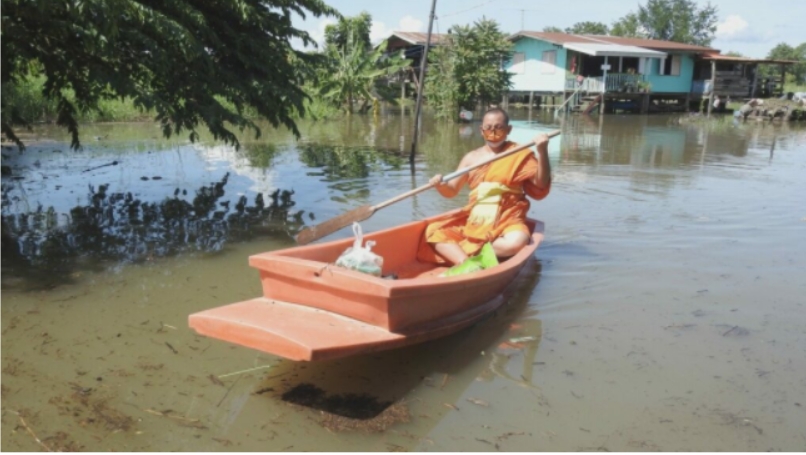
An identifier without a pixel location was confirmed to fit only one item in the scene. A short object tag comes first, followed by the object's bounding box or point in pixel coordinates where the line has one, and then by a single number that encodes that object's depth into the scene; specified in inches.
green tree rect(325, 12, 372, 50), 1107.3
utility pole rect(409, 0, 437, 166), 427.5
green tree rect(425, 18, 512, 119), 905.5
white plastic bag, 157.0
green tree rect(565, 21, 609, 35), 2309.3
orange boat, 128.7
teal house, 1095.0
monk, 202.7
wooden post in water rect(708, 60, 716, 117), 1105.5
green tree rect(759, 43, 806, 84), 2106.3
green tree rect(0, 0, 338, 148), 201.0
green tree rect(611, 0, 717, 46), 2301.9
